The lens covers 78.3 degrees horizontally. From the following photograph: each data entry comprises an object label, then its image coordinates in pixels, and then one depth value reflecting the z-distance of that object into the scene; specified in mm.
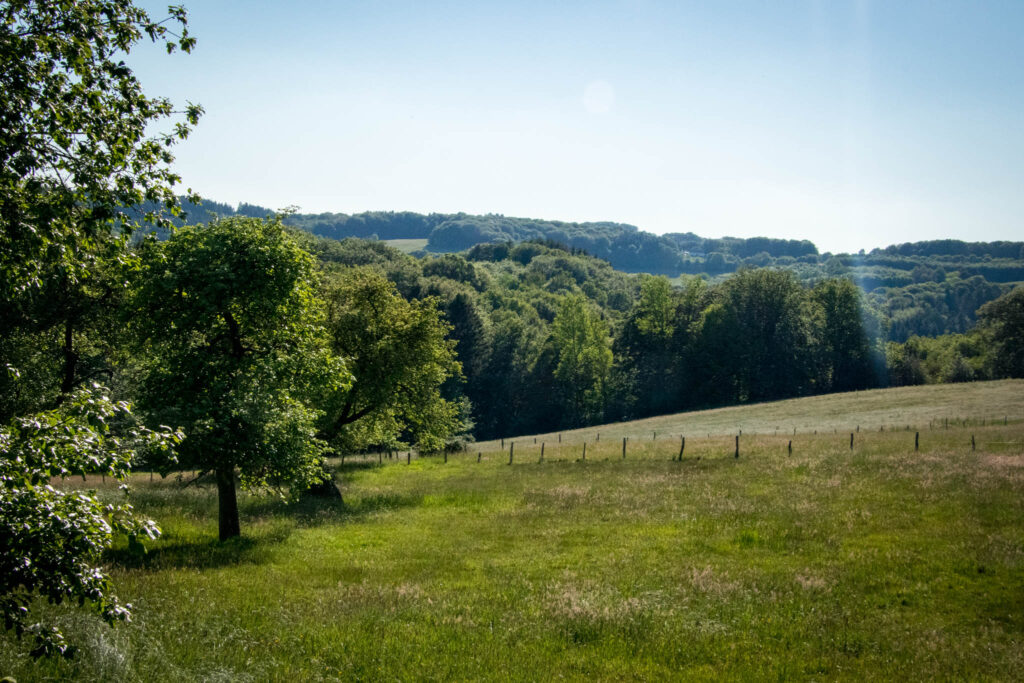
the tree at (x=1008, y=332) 92375
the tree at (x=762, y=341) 99812
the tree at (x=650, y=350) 103312
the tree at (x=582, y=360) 100500
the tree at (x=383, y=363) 33594
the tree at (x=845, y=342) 100250
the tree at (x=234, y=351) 19219
